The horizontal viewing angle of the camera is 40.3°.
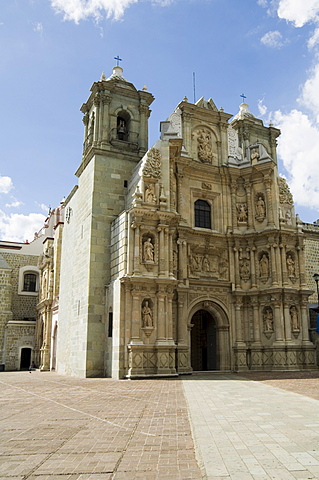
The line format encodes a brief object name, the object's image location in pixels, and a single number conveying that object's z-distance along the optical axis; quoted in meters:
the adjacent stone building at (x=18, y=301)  34.81
